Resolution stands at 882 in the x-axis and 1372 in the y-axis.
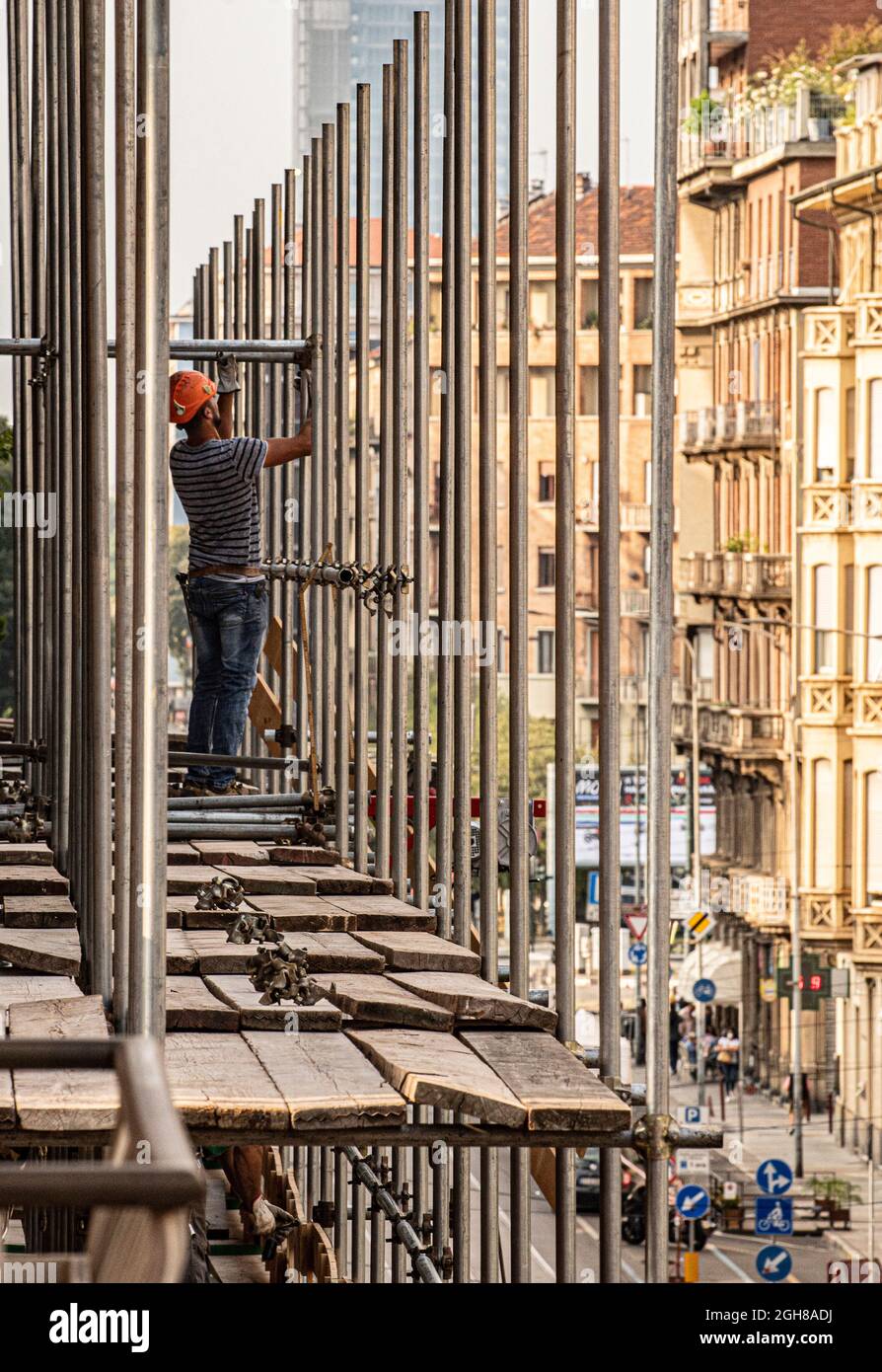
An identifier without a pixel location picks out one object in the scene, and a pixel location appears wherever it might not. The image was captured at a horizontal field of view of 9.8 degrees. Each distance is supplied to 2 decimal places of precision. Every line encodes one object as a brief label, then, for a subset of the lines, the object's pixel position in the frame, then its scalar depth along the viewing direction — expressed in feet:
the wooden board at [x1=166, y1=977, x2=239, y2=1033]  39.92
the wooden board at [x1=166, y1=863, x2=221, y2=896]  52.03
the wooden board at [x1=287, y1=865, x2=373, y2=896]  56.00
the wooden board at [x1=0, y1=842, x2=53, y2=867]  56.65
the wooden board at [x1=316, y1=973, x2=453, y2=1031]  40.97
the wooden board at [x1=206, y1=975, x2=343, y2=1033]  39.92
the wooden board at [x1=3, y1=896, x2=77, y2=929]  48.45
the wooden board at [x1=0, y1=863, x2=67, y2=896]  51.83
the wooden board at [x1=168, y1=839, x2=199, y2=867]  57.25
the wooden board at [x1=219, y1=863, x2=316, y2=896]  53.64
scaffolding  40.24
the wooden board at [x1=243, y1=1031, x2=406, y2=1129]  34.92
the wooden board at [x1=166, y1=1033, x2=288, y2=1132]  34.32
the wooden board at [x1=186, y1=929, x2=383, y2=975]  44.26
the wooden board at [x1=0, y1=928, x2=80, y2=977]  43.53
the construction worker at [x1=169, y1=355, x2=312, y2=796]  70.60
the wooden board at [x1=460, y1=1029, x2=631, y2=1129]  35.98
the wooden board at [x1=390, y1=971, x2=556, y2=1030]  42.00
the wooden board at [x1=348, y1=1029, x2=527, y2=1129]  35.75
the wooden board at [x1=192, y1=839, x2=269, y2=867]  57.60
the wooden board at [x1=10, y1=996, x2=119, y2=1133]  33.22
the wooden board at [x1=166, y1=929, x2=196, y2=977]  43.98
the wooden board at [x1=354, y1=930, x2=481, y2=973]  46.06
